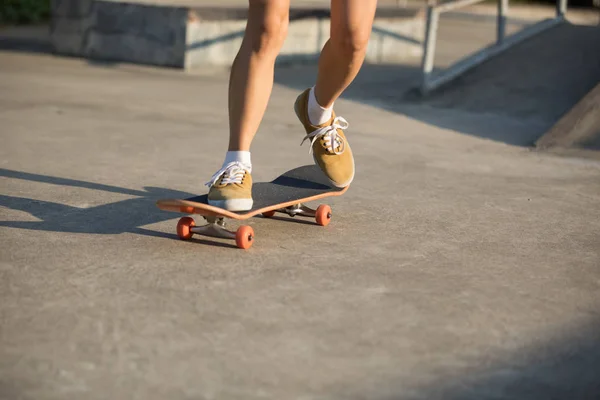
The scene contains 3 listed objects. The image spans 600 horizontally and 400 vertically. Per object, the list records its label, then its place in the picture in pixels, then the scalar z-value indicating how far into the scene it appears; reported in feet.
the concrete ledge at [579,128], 18.83
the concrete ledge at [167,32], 30.07
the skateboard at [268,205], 10.93
